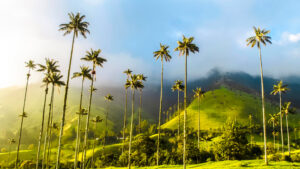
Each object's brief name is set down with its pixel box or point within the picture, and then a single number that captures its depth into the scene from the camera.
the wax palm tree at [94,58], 54.50
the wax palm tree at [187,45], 50.19
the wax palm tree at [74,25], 47.14
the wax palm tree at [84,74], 54.53
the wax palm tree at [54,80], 53.72
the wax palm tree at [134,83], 68.69
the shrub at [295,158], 52.96
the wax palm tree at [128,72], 88.82
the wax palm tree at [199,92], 115.66
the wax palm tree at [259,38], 53.78
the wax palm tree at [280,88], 80.95
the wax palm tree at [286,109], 91.26
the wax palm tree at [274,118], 100.47
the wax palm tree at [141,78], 84.34
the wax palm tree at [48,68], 55.13
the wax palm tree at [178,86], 90.75
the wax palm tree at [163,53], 71.44
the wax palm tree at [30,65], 72.38
